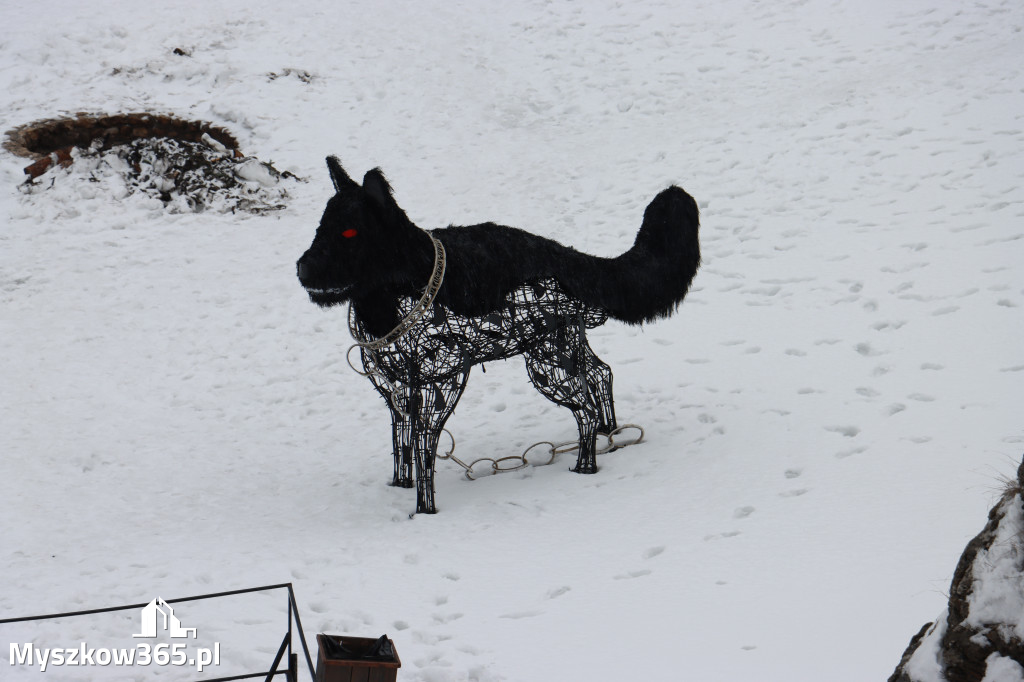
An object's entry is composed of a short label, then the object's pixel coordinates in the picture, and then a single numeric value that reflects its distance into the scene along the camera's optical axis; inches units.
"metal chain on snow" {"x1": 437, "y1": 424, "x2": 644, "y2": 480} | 522.0
